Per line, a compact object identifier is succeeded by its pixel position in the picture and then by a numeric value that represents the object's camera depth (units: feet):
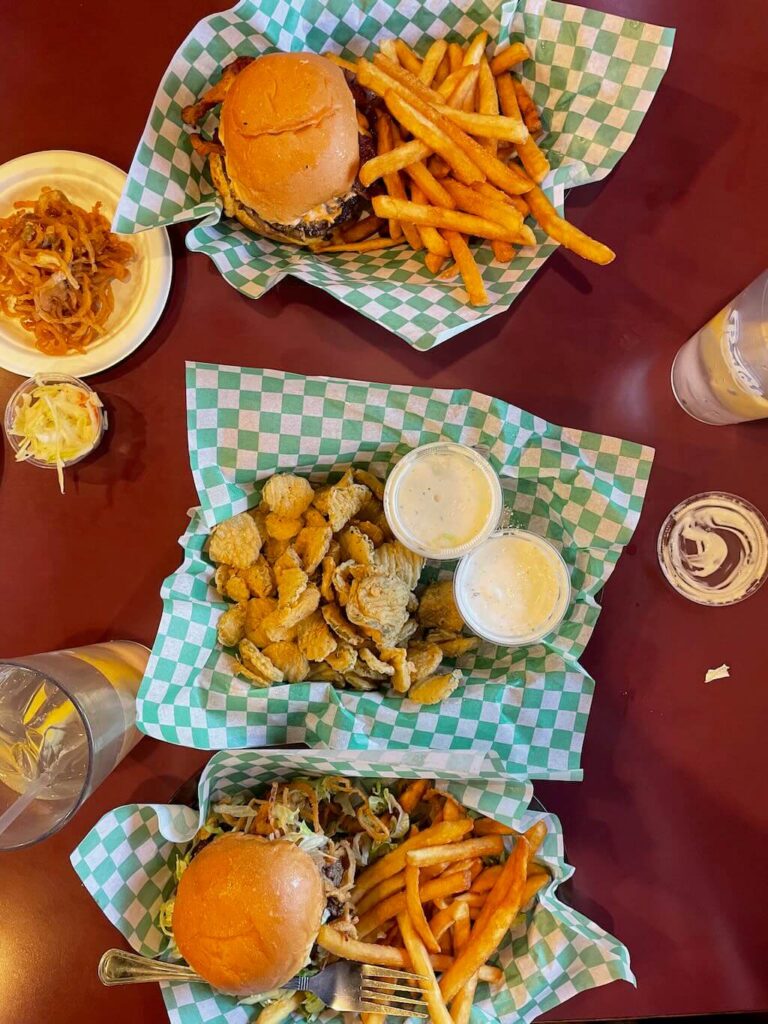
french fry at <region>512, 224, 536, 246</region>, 1.59
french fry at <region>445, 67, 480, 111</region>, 1.61
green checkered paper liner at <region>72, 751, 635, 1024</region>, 1.52
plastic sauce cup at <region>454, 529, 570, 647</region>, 1.63
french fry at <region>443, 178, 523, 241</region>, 1.58
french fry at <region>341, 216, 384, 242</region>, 1.75
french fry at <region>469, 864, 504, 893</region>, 1.66
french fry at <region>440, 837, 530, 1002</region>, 1.55
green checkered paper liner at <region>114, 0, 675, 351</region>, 1.57
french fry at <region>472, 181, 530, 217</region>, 1.61
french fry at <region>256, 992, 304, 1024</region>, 1.57
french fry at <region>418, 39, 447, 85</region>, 1.64
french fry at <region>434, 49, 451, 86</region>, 1.69
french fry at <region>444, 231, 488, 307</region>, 1.59
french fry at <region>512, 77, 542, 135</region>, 1.68
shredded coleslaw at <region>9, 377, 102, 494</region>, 1.67
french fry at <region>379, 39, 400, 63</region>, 1.66
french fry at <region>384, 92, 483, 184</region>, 1.57
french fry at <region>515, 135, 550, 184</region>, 1.62
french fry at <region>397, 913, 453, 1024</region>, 1.52
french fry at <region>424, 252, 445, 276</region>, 1.66
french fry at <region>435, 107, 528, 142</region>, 1.57
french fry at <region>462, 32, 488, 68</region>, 1.63
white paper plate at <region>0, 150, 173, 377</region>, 1.71
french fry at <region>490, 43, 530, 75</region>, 1.63
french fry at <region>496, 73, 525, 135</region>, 1.66
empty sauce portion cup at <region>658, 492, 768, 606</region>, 1.72
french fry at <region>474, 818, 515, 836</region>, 1.66
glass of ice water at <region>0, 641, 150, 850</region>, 1.44
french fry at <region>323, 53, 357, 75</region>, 1.64
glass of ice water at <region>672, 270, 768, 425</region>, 1.56
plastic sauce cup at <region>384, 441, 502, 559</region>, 1.63
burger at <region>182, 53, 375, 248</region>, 1.49
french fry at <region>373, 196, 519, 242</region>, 1.59
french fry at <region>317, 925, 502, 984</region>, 1.51
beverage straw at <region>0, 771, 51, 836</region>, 1.45
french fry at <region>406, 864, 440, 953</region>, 1.58
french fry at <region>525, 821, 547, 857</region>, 1.61
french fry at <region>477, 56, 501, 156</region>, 1.62
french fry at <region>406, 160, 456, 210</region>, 1.62
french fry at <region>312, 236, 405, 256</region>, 1.73
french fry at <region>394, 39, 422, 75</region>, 1.66
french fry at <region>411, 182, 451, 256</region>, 1.63
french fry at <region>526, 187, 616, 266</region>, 1.57
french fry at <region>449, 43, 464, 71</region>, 1.66
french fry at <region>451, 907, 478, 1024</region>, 1.55
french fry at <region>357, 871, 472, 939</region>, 1.62
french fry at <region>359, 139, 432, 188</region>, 1.57
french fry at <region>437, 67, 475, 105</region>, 1.61
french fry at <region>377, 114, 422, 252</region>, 1.65
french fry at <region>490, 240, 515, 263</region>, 1.65
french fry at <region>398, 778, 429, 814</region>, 1.68
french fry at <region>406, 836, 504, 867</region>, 1.59
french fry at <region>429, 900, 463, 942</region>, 1.62
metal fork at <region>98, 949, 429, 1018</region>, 1.53
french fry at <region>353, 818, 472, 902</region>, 1.61
